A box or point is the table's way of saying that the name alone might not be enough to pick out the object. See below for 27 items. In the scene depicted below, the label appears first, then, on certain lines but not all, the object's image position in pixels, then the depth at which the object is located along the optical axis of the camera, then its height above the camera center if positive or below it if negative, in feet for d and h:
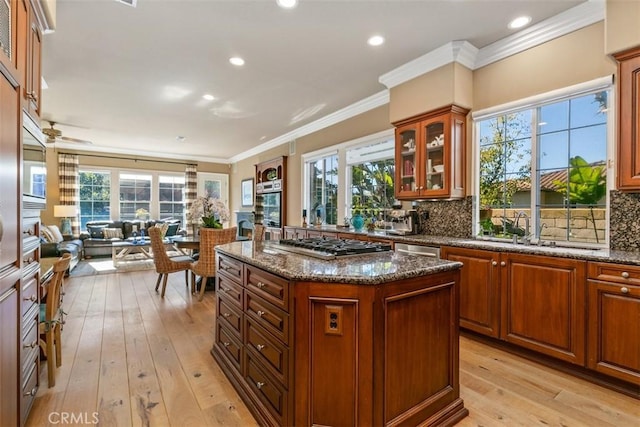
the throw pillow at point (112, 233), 23.93 -1.70
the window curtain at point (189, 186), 29.14 +2.39
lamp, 21.91 -0.20
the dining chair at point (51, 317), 6.84 -2.39
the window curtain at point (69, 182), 23.89 +2.28
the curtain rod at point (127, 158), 25.56 +4.58
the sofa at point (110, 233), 23.15 -1.70
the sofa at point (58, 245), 15.12 -1.98
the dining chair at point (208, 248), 12.85 -1.54
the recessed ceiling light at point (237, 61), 10.75 +5.33
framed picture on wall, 27.37 +1.71
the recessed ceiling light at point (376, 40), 9.48 +5.33
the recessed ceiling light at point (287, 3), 7.80 +5.31
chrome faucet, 9.02 -0.52
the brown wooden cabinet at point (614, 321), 6.33 -2.32
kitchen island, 4.69 -2.12
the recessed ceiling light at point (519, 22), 8.57 +5.38
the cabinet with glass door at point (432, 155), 10.61 +2.09
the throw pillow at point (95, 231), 23.75 -1.53
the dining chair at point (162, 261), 13.40 -2.22
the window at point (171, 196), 28.53 +1.45
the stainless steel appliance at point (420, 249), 9.78 -1.25
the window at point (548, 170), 8.38 +1.27
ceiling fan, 16.01 +4.06
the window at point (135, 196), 26.81 +1.36
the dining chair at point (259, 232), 14.98 -1.02
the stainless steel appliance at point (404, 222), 12.07 -0.41
